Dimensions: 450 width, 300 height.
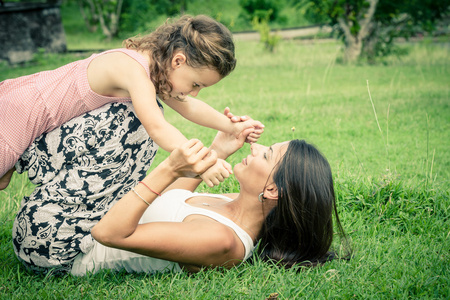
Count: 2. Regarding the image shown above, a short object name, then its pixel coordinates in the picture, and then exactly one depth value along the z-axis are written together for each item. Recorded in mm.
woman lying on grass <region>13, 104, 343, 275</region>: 2361
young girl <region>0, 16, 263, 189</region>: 2391
